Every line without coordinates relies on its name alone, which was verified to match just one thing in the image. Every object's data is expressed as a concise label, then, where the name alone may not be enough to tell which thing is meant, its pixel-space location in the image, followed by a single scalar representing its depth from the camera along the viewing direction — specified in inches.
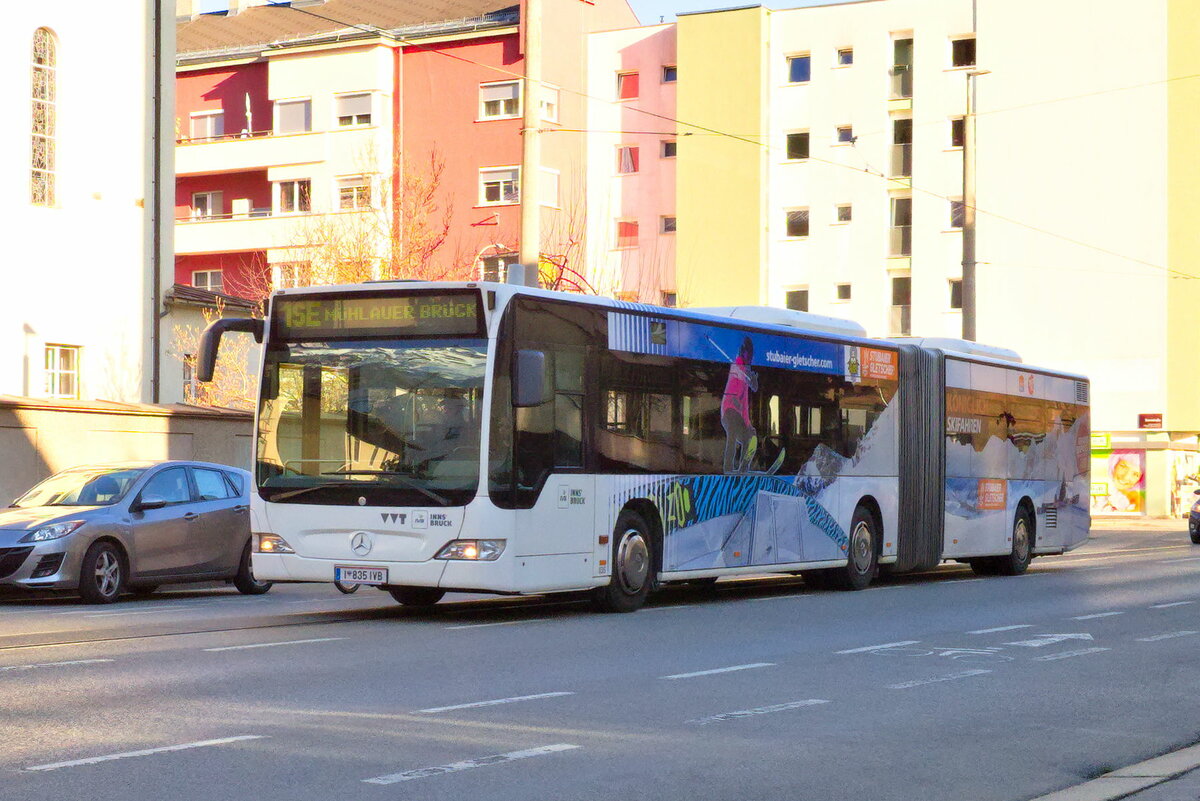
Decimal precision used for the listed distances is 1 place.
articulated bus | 576.7
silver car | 693.3
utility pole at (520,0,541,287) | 898.7
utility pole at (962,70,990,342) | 1350.9
